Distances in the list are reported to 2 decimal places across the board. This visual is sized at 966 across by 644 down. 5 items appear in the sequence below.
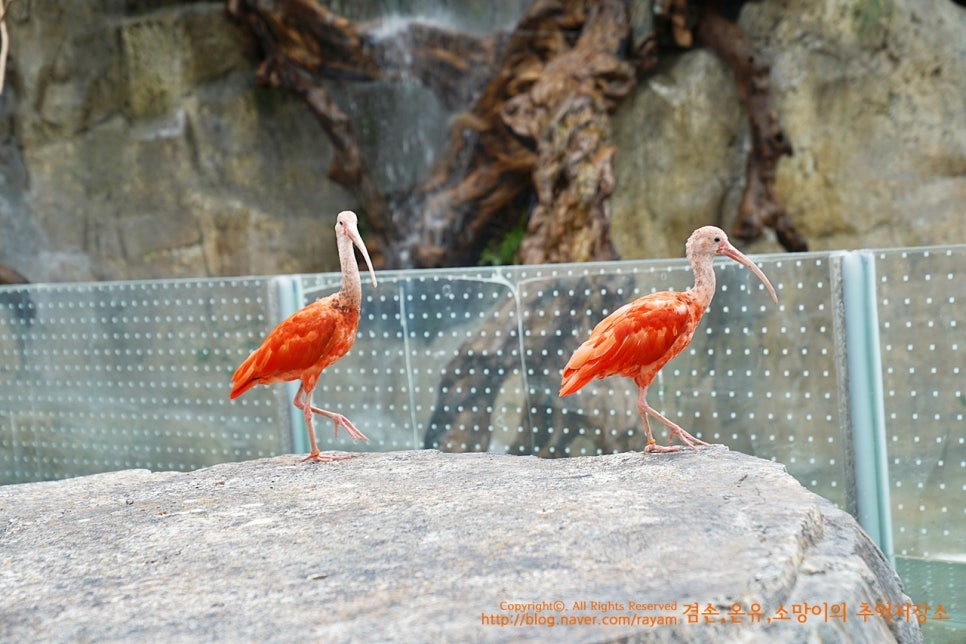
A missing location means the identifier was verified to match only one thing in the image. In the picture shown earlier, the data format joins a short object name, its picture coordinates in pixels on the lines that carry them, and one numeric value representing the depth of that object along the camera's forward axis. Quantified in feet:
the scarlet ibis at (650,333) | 9.43
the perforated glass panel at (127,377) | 15.14
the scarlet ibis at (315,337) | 10.62
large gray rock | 5.96
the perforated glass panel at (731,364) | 12.55
